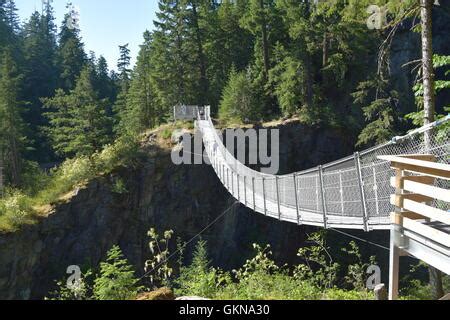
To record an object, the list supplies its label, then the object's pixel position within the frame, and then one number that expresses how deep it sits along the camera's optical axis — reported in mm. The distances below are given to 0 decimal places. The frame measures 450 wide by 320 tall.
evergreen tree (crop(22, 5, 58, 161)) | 28141
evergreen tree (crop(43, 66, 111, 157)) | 16656
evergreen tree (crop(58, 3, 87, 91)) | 33094
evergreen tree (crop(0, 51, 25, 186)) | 19781
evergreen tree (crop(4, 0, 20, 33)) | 48188
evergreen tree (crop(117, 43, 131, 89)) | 37219
